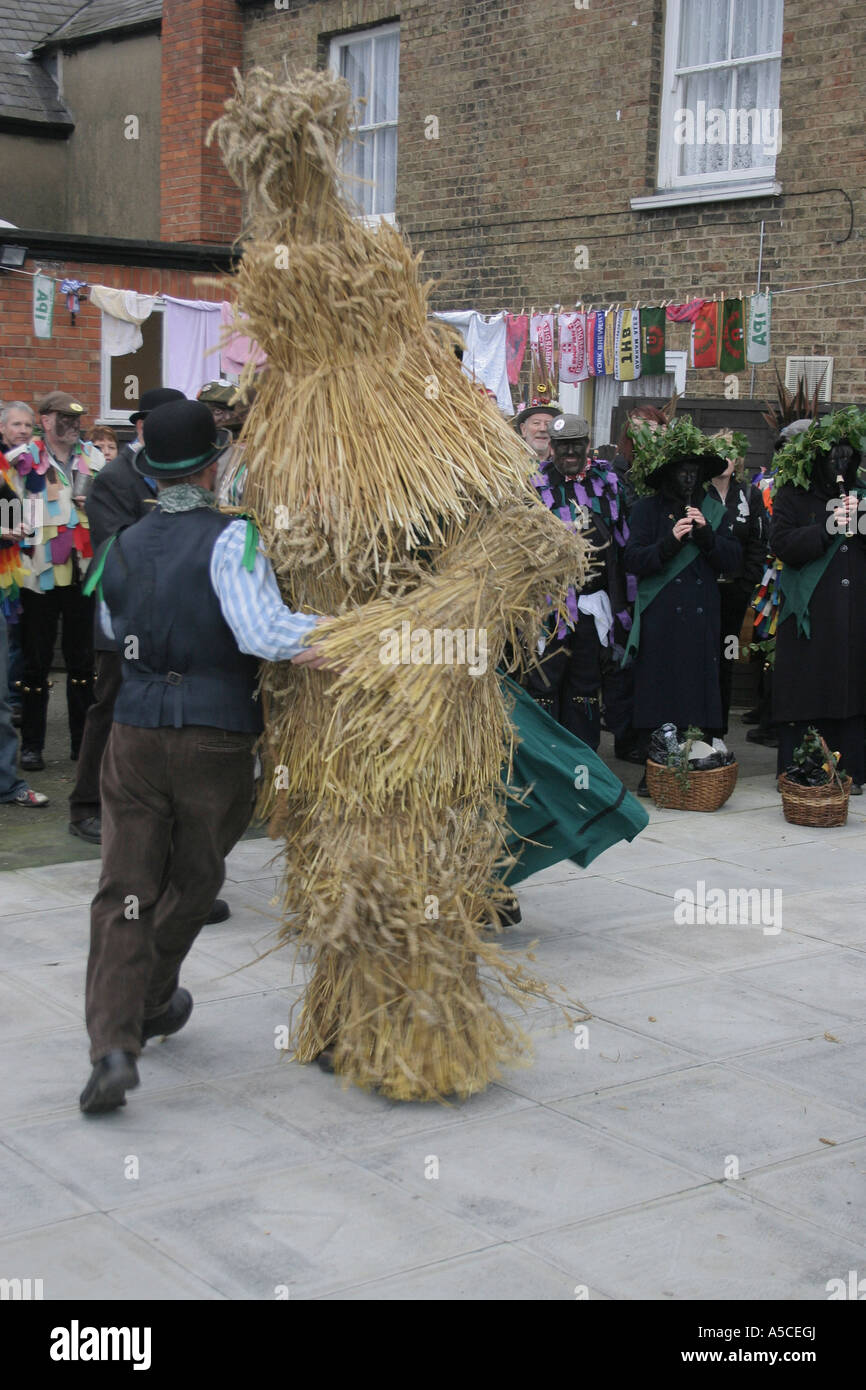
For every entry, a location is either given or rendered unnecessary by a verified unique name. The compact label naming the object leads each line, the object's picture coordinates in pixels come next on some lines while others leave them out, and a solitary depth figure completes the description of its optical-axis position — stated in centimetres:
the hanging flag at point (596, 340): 1191
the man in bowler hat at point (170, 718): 408
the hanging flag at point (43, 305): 1226
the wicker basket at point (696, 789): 805
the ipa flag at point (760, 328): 1097
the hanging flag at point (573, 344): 1199
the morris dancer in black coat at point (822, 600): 829
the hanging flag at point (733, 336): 1115
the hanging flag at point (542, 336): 1220
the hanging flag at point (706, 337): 1127
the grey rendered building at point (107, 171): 1265
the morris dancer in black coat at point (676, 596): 833
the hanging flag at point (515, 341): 1227
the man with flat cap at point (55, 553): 824
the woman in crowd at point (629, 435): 923
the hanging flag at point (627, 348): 1172
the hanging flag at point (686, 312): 1138
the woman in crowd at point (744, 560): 923
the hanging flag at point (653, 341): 1158
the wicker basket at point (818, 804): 780
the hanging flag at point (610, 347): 1191
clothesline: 1125
